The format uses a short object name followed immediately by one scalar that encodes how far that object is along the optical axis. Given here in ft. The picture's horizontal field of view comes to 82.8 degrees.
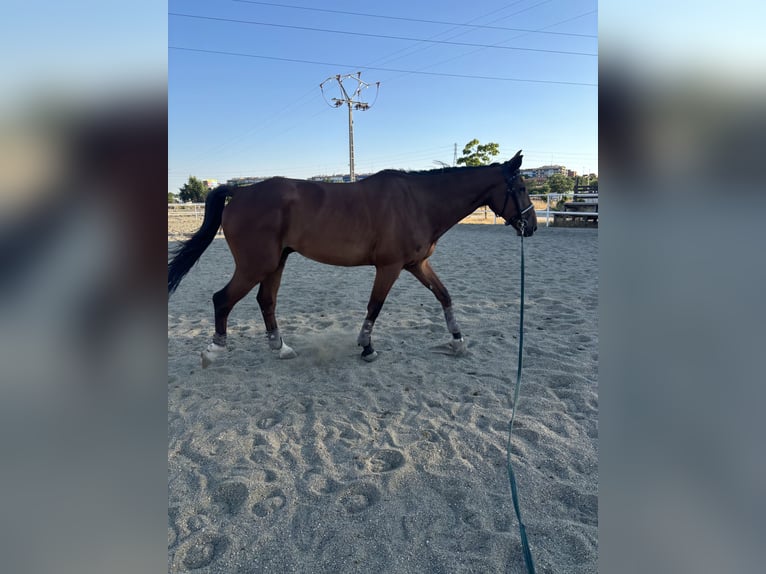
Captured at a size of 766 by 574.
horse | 11.80
